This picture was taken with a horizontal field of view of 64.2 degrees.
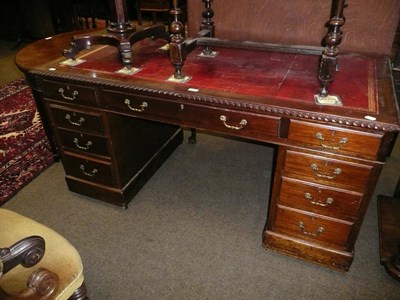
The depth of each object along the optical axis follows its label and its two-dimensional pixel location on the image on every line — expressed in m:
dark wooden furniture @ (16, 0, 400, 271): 1.30
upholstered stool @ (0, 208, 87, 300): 1.06
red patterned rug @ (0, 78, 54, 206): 2.40
